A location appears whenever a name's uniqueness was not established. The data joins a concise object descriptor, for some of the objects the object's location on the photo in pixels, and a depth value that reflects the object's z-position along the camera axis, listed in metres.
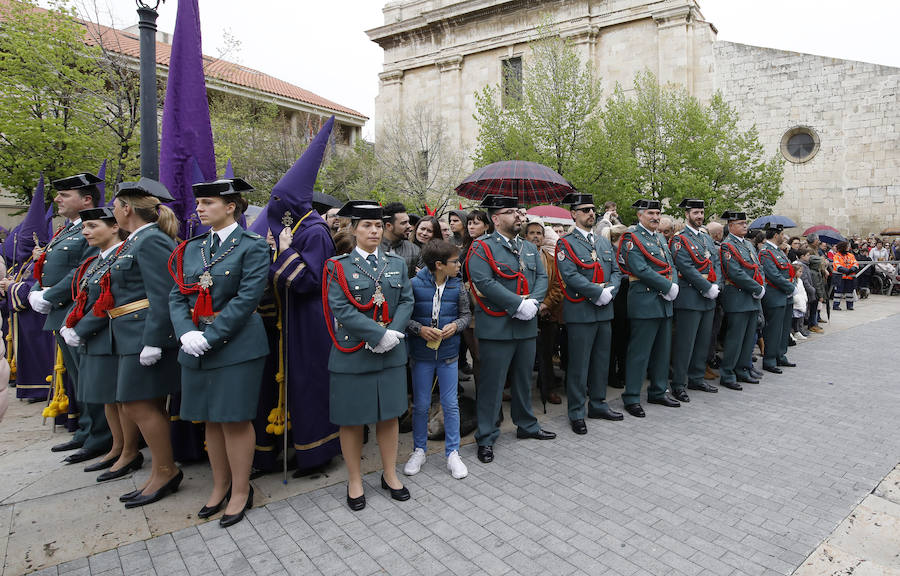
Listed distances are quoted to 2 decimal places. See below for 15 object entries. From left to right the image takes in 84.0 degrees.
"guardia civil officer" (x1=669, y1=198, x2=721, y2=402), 6.18
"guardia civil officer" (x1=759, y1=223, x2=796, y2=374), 7.38
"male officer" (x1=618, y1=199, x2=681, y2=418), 5.66
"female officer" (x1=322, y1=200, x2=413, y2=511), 3.51
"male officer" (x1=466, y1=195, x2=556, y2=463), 4.50
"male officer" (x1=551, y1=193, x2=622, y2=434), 5.16
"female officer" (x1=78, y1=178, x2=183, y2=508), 3.54
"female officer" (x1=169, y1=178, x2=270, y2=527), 3.30
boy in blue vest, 4.11
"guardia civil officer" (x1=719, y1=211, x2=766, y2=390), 6.68
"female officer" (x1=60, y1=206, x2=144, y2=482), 3.73
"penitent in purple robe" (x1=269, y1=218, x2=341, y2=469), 3.91
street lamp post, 4.59
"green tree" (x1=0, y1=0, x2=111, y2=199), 12.89
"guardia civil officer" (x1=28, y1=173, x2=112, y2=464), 4.53
